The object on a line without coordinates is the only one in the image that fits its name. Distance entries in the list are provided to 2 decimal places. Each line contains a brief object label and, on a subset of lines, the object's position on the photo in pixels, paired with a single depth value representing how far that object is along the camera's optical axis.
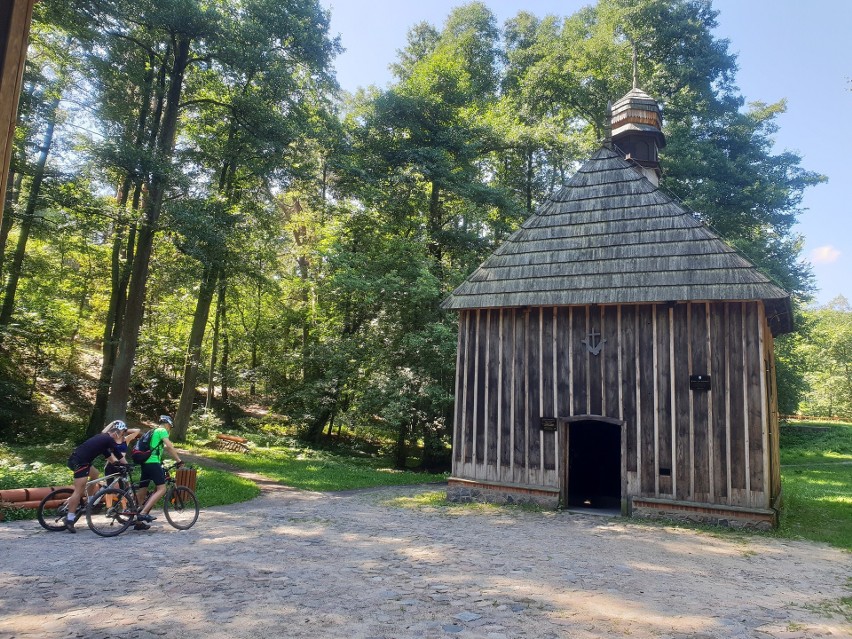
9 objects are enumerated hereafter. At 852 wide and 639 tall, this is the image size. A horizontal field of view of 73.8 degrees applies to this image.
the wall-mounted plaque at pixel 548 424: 12.66
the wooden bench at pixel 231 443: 21.66
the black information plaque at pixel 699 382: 11.45
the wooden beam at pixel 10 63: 2.86
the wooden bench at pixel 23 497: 9.43
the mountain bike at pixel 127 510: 8.62
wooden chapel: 11.24
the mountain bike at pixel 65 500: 8.62
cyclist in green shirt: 9.08
